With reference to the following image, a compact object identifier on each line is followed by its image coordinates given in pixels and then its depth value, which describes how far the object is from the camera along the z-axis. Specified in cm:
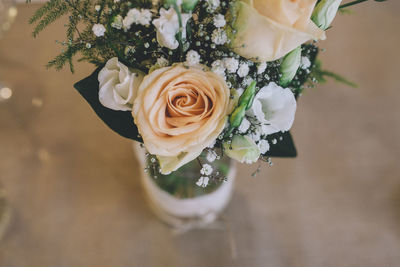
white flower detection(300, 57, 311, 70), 50
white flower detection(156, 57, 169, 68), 44
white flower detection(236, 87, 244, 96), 44
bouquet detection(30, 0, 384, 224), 40
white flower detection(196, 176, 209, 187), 48
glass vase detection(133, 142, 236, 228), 74
